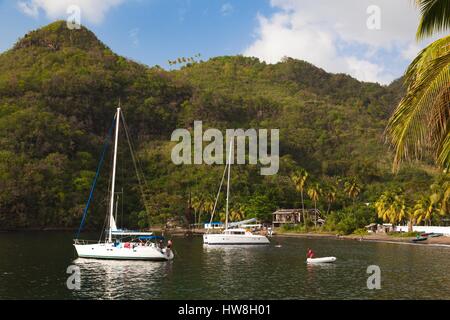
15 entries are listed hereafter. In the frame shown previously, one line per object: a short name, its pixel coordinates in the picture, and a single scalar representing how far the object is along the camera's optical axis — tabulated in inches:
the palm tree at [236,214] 5493.6
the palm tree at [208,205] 5905.5
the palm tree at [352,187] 4918.8
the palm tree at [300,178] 5147.6
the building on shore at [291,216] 5575.8
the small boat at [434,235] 3749.5
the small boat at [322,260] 2265.0
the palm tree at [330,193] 5162.4
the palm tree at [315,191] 5128.0
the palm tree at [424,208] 3740.2
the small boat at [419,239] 3517.0
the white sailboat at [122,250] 2326.5
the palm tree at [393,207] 4001.0
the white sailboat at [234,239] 3499.0
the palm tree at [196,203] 6008.9
